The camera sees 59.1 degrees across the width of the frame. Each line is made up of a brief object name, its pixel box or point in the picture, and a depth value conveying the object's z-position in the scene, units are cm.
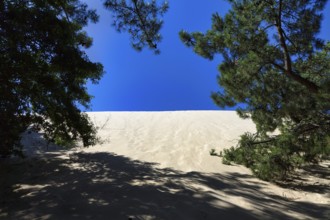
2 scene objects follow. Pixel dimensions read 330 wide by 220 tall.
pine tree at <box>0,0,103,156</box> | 548
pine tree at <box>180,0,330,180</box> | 612
